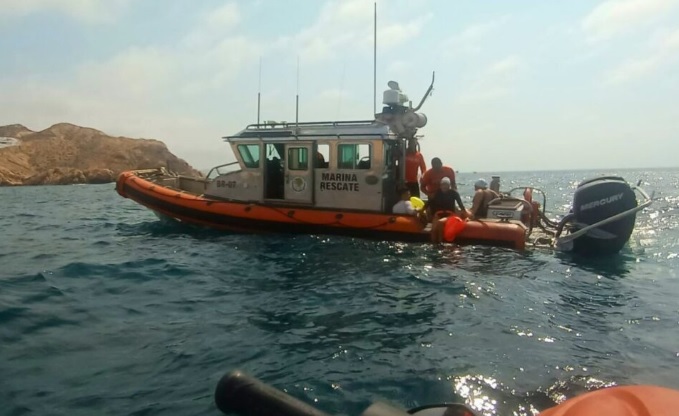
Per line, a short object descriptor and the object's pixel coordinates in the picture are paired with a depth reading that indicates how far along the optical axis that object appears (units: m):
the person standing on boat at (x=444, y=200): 10.91
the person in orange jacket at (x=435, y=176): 11.71
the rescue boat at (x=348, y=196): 9.96
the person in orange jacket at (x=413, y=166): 12.31
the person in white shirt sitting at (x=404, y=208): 10.98
